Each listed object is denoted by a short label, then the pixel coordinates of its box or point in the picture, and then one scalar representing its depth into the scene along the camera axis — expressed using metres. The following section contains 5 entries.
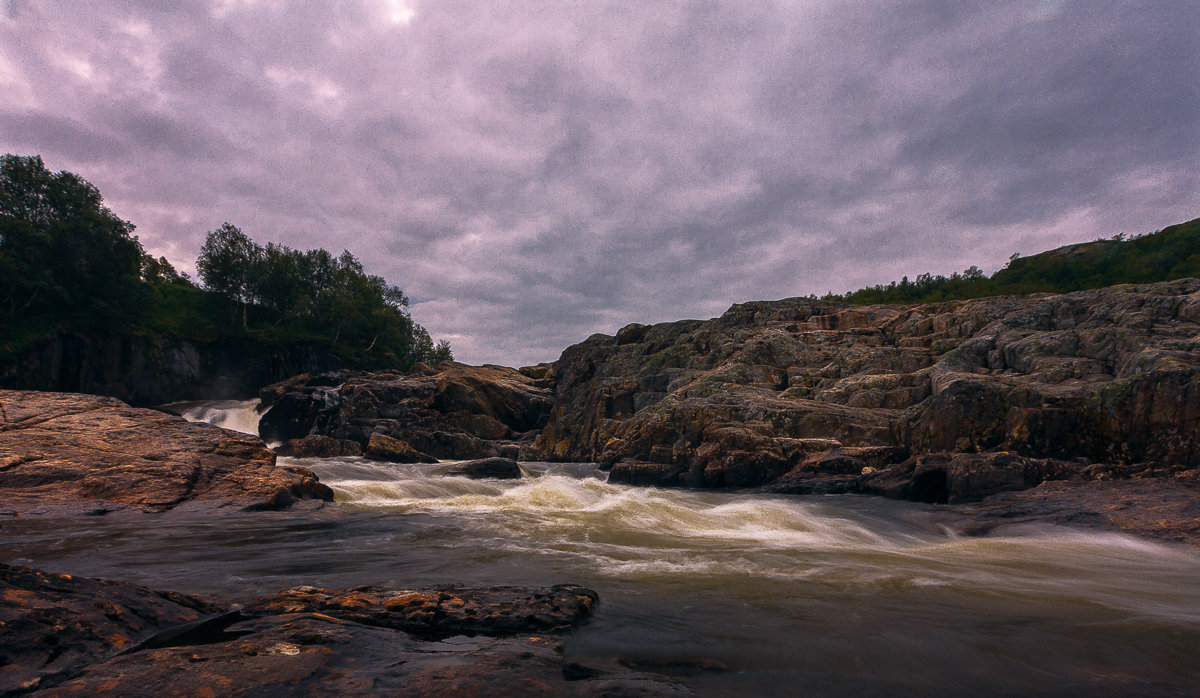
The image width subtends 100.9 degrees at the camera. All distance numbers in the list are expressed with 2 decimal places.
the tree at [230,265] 53.38
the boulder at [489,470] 18.20
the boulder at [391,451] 22.39
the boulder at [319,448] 22.23
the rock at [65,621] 2.29
